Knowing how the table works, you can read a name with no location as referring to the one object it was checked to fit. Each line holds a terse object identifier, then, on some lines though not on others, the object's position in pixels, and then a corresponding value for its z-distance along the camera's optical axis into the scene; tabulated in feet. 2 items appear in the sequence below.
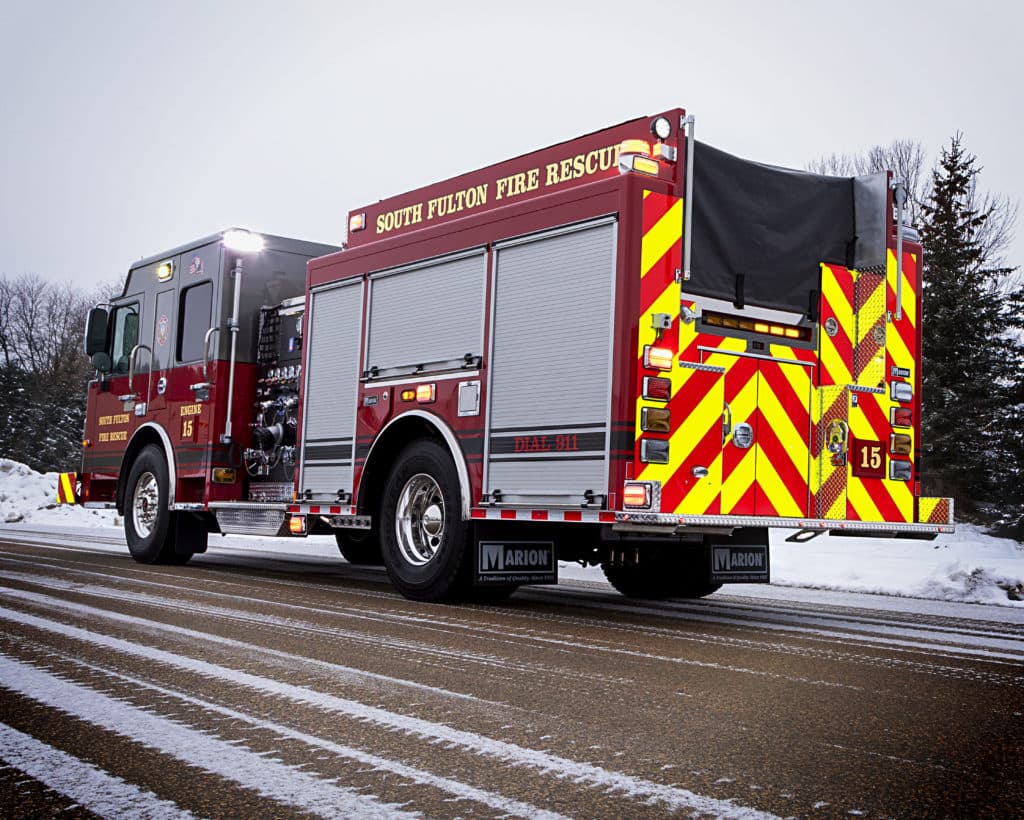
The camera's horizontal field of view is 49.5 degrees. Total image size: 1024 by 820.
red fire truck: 22.89
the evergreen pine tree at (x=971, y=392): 84.47
